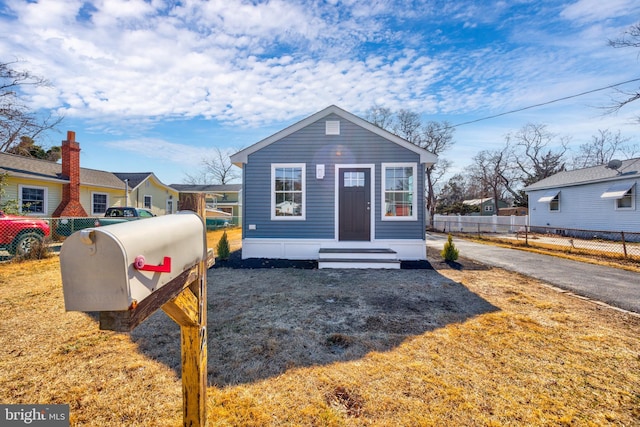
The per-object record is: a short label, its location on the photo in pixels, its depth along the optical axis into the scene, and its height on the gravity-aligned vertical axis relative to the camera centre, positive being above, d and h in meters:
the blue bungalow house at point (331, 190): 7.46 +0.67
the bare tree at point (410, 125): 25.14 +8.45
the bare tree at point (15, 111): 9.42 +3.80
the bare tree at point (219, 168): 39.44 +6.83
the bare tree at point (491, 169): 30.64 +5.29
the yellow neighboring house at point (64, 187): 11.65 +1.43
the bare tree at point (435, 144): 24.25 +6.45
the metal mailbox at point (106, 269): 0.95 -0.20
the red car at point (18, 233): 7.12 -0.51
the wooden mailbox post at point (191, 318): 1.34 -0.60
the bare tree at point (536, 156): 29.82 +6.49
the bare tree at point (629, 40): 10.59 +6.98
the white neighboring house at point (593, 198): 13.11 +0.80
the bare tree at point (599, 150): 28.33 +6.95
